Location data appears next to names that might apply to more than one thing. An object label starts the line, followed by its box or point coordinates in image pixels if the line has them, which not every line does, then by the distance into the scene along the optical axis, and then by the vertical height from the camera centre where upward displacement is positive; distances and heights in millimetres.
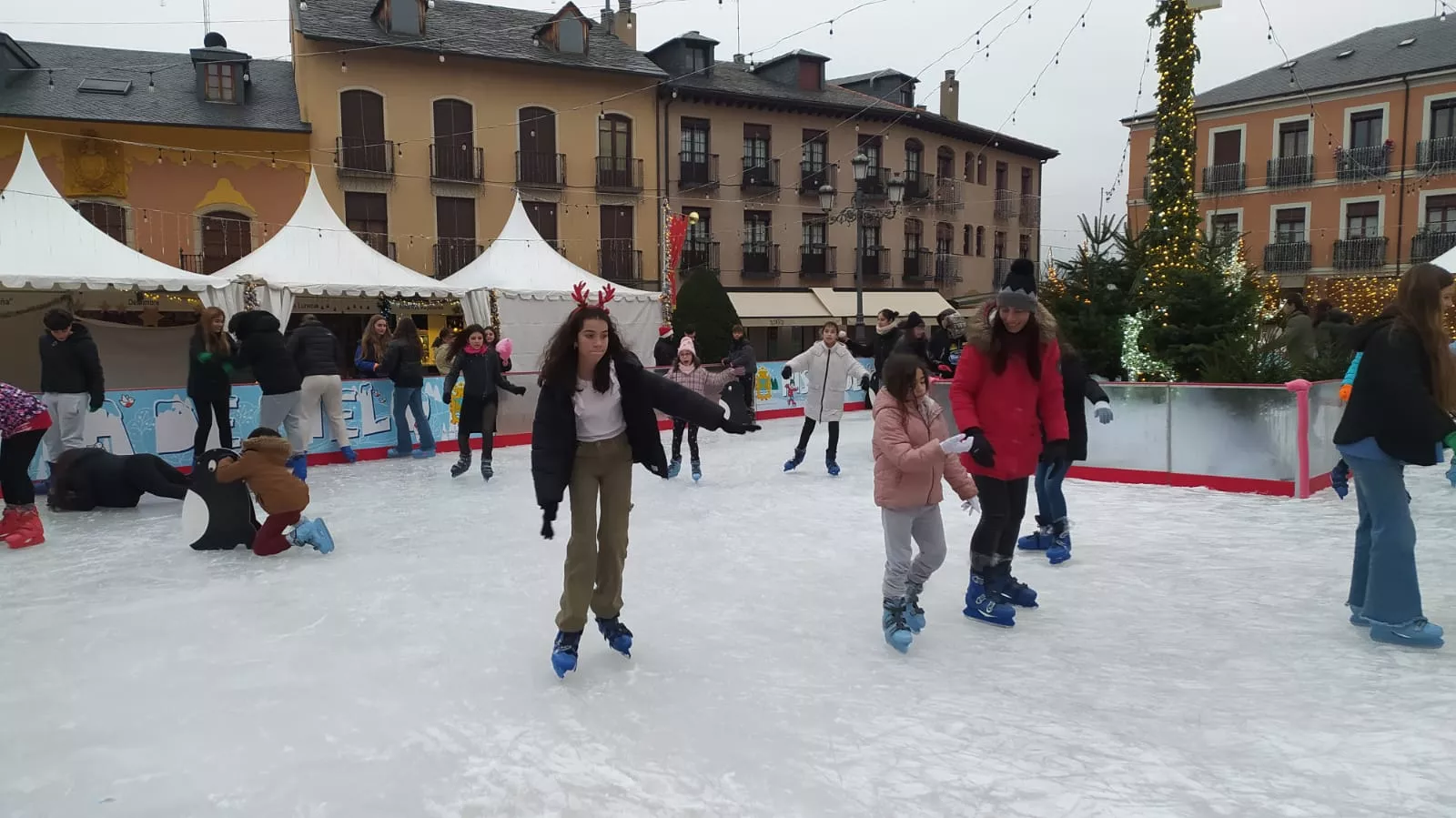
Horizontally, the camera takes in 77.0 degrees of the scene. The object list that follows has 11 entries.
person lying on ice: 7199 -1127
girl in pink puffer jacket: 3891 -633
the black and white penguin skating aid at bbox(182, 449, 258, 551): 5891 -1122
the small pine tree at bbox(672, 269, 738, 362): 20281 +488
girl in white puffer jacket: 8641 -414
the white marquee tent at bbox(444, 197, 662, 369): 15227 +848
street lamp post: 14508 +2337
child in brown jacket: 5680 -948
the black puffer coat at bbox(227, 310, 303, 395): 7914 -114
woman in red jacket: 4152 -337
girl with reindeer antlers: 3553 -405
